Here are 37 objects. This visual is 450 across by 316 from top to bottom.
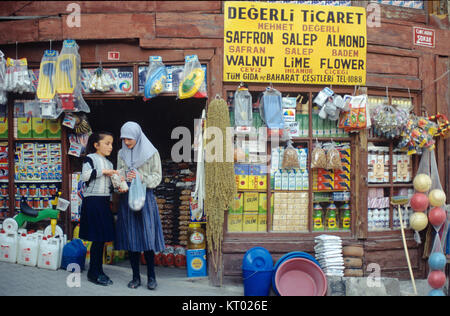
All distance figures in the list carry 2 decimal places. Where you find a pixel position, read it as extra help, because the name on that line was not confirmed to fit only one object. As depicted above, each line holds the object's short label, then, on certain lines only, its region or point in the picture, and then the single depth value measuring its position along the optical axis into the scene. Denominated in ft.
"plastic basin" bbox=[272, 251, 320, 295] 17.38
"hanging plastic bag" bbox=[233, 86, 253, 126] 19.43
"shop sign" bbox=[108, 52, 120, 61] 19.76
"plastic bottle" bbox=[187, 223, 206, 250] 20.45
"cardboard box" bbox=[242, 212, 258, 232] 19.90
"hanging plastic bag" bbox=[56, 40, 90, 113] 19.24
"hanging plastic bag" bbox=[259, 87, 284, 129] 19.52
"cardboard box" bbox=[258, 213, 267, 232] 20.02
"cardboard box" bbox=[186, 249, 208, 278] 20.26
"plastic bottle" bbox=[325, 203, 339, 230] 20.53
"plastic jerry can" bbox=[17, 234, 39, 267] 19.06
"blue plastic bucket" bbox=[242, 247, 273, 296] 17.15
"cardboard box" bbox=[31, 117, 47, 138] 20.93
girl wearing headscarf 16.60
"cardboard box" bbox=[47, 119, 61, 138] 20.86
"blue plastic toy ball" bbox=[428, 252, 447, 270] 18.74
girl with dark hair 16.81
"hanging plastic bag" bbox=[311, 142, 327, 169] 19.77
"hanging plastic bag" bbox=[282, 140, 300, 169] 19.62
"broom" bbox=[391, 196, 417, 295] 19.31
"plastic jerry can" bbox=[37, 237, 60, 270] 18.67
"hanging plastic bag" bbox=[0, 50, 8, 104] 19.71
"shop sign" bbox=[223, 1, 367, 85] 19.40
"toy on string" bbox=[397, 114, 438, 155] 20.24
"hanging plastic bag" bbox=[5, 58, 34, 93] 19.60
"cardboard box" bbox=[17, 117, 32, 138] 21.01
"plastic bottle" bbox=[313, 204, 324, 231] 20.42
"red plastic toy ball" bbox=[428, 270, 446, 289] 18.56
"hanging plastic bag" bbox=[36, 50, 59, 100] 19.40
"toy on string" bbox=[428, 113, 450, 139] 20.86
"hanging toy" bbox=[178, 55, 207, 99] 18.63
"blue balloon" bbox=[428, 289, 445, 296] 17.55
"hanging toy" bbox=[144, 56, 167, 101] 18.83
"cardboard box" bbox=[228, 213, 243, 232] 19.80
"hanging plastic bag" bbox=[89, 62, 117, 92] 19.39
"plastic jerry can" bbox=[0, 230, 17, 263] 19.40
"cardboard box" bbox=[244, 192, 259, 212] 20.08
